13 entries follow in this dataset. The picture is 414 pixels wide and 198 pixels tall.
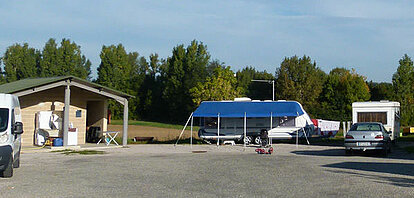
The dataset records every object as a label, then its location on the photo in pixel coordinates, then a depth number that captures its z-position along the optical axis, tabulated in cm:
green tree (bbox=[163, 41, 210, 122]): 7062
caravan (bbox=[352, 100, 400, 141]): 2622
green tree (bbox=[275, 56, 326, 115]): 5706
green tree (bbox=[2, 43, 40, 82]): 7275
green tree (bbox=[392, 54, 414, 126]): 5325
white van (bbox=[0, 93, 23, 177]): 1202
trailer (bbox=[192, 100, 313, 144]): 2698
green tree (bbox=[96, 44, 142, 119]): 7425
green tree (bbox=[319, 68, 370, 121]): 6041
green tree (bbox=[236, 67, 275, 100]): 7438
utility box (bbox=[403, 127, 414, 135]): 3972
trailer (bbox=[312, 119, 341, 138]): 2922
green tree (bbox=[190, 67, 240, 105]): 5269
